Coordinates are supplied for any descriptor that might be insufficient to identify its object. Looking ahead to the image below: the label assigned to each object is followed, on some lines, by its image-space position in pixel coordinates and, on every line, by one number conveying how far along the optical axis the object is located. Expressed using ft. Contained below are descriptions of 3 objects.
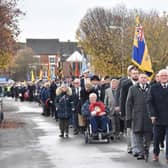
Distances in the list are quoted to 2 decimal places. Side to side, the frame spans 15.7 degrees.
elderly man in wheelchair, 53.36
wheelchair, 53.31
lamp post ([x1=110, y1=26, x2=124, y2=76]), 164.61
